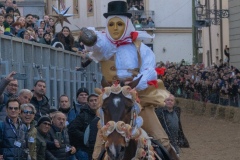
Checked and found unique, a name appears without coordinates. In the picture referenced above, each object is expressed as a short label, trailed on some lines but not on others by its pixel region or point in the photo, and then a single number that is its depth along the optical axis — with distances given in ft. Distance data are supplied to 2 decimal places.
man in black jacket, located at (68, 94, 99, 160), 51.80
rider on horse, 40.29
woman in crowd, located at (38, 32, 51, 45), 64.05
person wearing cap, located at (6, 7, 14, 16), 66.54
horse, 34.68
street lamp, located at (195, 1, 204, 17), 161.79
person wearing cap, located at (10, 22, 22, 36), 60.29
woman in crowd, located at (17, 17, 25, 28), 62.13
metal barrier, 49.39
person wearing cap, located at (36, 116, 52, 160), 45.03
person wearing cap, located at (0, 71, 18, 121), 41.00
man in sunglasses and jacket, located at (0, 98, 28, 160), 41.60
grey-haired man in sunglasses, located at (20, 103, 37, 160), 43.04
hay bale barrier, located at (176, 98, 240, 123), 116.98
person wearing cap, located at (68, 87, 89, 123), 54.29
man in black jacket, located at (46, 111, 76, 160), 47.26
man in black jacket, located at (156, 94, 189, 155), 50.72
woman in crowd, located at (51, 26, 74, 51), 67.67
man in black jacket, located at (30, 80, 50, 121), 48.42
